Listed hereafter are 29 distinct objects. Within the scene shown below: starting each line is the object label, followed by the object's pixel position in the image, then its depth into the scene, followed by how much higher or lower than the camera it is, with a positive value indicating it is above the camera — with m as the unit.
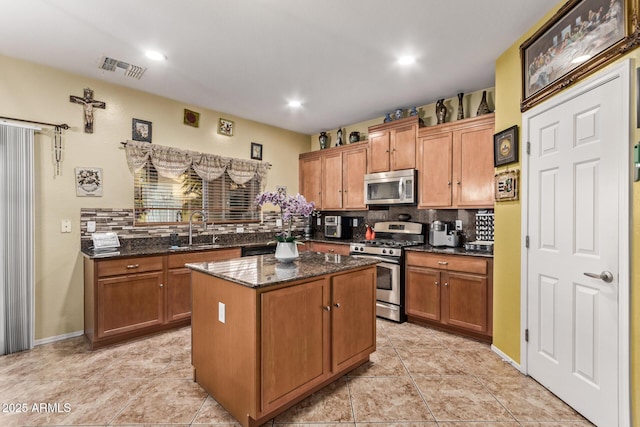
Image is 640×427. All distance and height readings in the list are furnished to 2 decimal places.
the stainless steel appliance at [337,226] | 4.84 -0.23
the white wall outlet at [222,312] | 1.92 -0.63
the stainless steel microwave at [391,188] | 3.92 +0.33
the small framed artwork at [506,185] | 2.55 +0.23
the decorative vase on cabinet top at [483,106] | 3.38 +1.16
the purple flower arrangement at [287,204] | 2.38 +0.06
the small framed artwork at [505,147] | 2.56 +0.57
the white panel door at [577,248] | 1.73 -0.23
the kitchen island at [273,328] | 1.76 -0.76
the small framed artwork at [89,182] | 3.20 +0.32
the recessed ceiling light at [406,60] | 2.81 +1.41
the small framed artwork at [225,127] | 4.35 +1.22
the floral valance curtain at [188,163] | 3.58 +0.65
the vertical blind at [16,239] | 2.73 -0.24
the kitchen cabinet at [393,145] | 3.96 +0.91
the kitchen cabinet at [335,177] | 4.62 +0.57
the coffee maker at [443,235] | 3.64 -0.28
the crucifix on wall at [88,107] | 3.22 +1.11
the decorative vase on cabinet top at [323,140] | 5.29 +1.24
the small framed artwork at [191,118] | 3.99 +1.24
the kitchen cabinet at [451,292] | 3.04 -0.86
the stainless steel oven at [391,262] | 3.66 -0.60
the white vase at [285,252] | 2.39 -0.31
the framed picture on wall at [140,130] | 3.57 +0.97
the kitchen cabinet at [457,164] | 3.32 +0.56
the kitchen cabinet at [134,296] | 2.88 -0.85
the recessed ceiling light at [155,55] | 2.71 +1.41
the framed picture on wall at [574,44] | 1.66 +1.06
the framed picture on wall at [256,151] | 4.74 +0.95
